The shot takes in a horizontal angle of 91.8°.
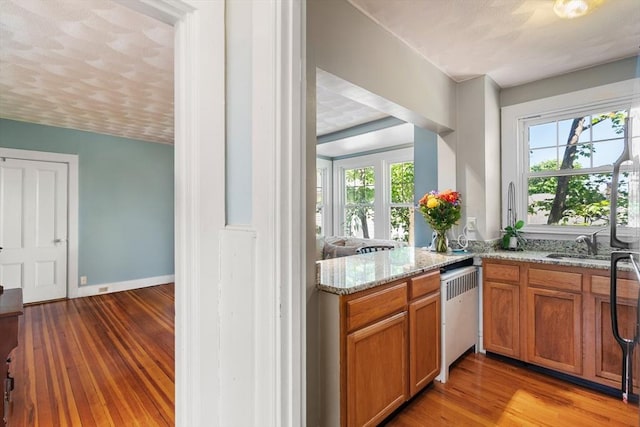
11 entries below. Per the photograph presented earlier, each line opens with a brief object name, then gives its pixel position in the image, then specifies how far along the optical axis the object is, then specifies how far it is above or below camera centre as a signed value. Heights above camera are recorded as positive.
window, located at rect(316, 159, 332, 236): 5.79 +0.34
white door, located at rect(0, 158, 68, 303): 3.90 -0.14
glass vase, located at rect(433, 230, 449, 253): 2.69 -0.23
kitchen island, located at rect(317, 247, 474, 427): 1.50 -0.65
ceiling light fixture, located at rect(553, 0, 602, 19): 1.78 +1.22
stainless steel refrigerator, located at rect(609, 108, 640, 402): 1.10 -0.12
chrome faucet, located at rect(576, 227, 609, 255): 2.45 -0.21
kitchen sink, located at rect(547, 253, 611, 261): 2.39 -0.33
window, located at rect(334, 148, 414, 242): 4.71 +0.34
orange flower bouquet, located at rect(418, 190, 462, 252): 2.63 +0.04
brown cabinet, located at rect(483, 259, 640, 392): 2.07 -0.76
